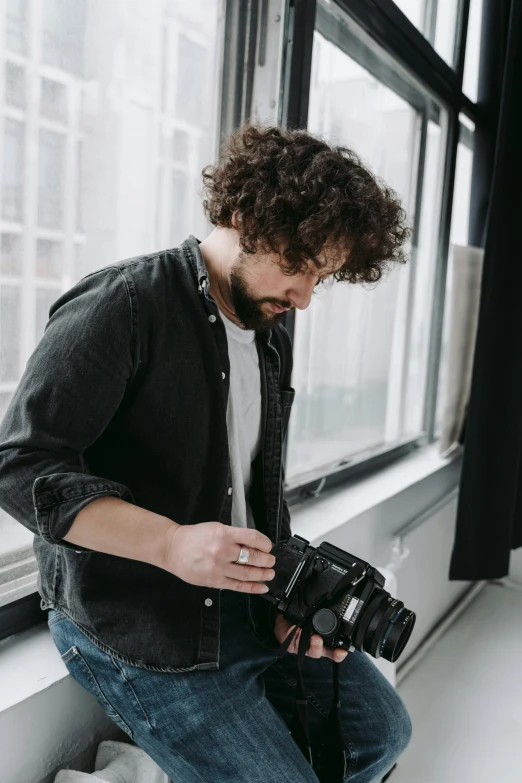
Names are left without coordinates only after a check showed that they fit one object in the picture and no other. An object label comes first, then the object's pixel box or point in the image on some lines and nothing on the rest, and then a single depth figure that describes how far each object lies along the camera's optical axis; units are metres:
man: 0.75
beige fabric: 2.33
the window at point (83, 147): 0.98
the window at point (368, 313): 1.79
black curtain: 2.09
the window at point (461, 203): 2.66
